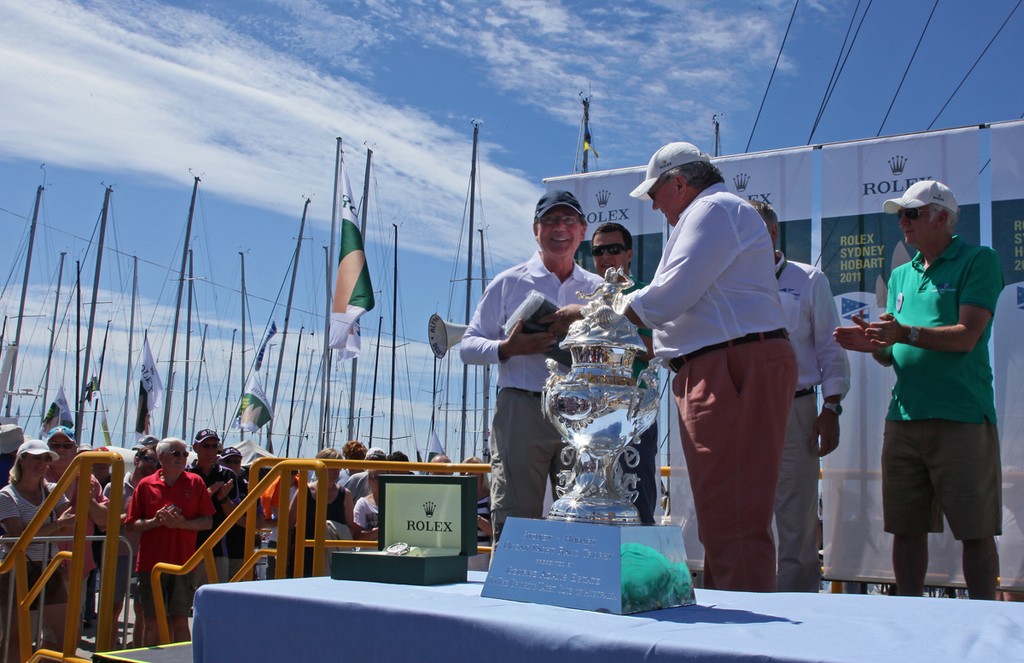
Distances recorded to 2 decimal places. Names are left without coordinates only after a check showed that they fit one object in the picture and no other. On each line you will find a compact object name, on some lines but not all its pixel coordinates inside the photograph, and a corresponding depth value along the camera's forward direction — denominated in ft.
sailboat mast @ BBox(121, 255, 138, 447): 102.68
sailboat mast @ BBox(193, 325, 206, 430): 105.97
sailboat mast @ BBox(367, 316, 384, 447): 89.04
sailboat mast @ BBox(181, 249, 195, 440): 97.86
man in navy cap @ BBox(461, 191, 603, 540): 11.67
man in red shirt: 20.98
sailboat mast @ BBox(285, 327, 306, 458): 110.73
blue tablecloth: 4.37
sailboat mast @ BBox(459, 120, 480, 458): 78.79
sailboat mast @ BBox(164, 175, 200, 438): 95.14
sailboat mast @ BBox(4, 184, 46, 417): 97.14
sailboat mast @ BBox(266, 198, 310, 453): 99.09
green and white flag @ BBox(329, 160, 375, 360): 53.52
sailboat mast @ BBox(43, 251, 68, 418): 103.91
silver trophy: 6.52
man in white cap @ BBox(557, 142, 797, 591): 8.25
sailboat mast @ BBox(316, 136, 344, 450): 69.72
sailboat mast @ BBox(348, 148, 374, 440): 77.82
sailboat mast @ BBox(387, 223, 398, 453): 84.28
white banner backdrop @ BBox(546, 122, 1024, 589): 15.99
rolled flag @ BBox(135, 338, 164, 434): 66.08
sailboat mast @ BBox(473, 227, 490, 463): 85.25
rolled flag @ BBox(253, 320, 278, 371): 84.58
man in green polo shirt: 12.13
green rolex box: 6.81
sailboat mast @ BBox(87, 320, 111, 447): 100.77
